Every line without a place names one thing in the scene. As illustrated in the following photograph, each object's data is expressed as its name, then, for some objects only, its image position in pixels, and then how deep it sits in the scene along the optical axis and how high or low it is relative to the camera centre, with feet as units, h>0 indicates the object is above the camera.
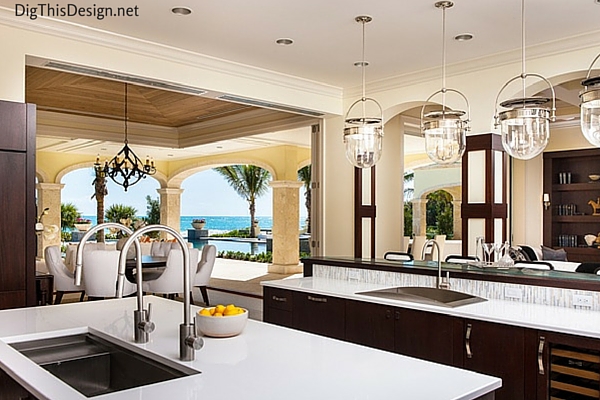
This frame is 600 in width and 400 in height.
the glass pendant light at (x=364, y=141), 13.67 +1.81
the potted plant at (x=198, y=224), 67.08 -1.36
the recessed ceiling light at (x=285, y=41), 16.10 +5.06
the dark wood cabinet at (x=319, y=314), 12.35 -2.36
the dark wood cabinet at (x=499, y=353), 9.13 -2.41
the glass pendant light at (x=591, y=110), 8.85 +1.69
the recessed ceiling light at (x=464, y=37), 15.70 +5.06
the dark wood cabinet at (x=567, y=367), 8.34 -2.40
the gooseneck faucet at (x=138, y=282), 5.98 -0.77
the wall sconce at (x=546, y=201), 31.99 +0.67
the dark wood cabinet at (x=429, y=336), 10.13 -2.36
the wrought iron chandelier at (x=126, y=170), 25.42 +2.06
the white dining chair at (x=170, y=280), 22.52 -2.75
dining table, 23.50 -2.38
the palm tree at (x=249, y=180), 51.97 +3.12
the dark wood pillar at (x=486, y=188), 18.08 +0.82
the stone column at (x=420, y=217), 44.68 -0.36
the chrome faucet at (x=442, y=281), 11.92 -1.49
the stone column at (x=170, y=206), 49.06 +0.61
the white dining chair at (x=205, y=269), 25.35 -2.60
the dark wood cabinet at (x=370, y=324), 11.28 -2.36
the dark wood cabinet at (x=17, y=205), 11.64 +0.17
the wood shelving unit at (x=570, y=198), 31.30 +0.85
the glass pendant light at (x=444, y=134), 12.69 +1.83
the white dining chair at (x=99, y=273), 21.15 -2.31
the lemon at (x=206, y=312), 7.60 -1.38
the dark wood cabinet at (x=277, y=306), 13.66 -2.37
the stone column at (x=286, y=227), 38.11 -0.99
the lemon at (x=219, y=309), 7.62 -1.34
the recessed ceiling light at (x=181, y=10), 13.48 +5.01
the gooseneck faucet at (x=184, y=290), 5.94 -0.85
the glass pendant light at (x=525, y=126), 10.68 +1.72
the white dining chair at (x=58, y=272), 22.39 -2.42
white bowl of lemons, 7.29 -1.47
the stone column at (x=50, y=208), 41.34 +0.39
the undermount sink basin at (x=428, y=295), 10.85 -1.75
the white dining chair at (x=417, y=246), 30.19 -1.85
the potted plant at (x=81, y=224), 52.95 -1.09
